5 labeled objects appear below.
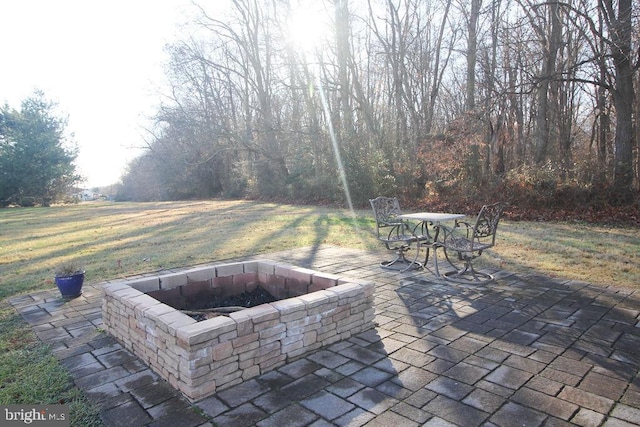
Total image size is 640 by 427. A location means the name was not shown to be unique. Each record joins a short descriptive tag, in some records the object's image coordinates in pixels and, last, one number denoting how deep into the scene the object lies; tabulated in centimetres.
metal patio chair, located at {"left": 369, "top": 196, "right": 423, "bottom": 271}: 549
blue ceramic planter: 455
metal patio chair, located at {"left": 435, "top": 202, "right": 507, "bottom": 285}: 466
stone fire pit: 244
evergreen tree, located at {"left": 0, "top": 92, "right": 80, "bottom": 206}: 2236
